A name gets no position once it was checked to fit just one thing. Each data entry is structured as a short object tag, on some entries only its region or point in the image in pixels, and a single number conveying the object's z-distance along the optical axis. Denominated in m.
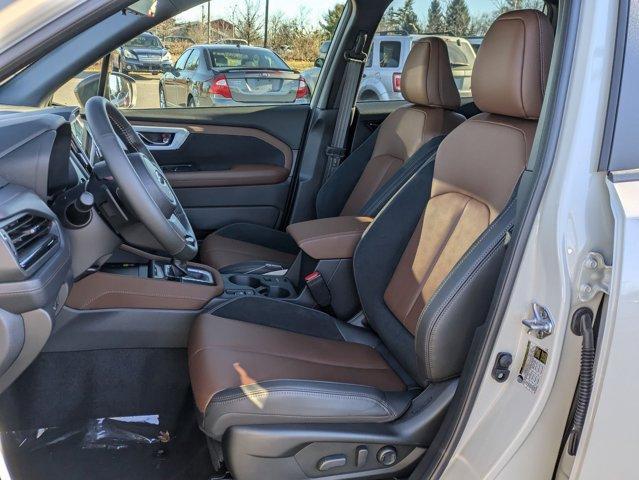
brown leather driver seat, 1.52
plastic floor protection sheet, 1.90
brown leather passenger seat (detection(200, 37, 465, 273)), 2.45
